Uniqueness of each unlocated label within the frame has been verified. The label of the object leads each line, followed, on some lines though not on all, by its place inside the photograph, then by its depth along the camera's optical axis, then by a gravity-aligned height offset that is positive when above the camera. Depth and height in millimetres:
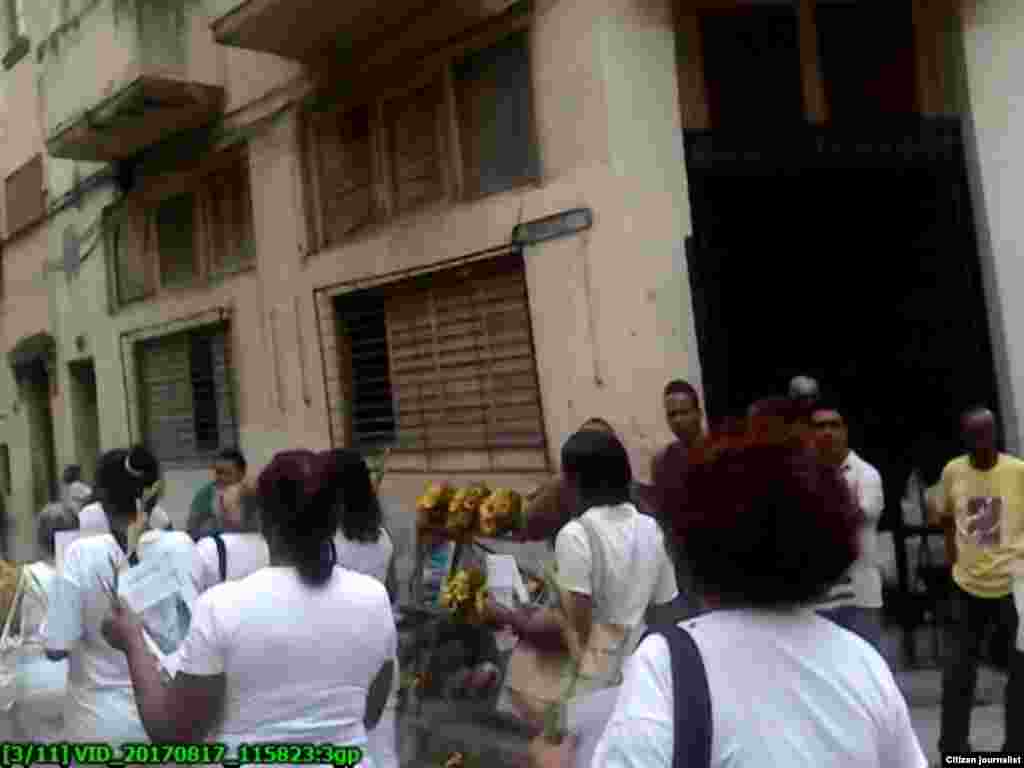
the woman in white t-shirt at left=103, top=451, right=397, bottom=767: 2373 -507
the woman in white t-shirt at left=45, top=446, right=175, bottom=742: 3188 -562
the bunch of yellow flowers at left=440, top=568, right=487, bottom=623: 4973 -880
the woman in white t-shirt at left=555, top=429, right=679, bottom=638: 3207 -481
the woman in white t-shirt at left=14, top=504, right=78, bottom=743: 3752 -806
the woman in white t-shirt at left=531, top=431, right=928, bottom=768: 1570 -413
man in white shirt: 4270 -857
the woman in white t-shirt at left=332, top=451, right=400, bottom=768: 3947 -440
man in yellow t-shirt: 4699 -870
